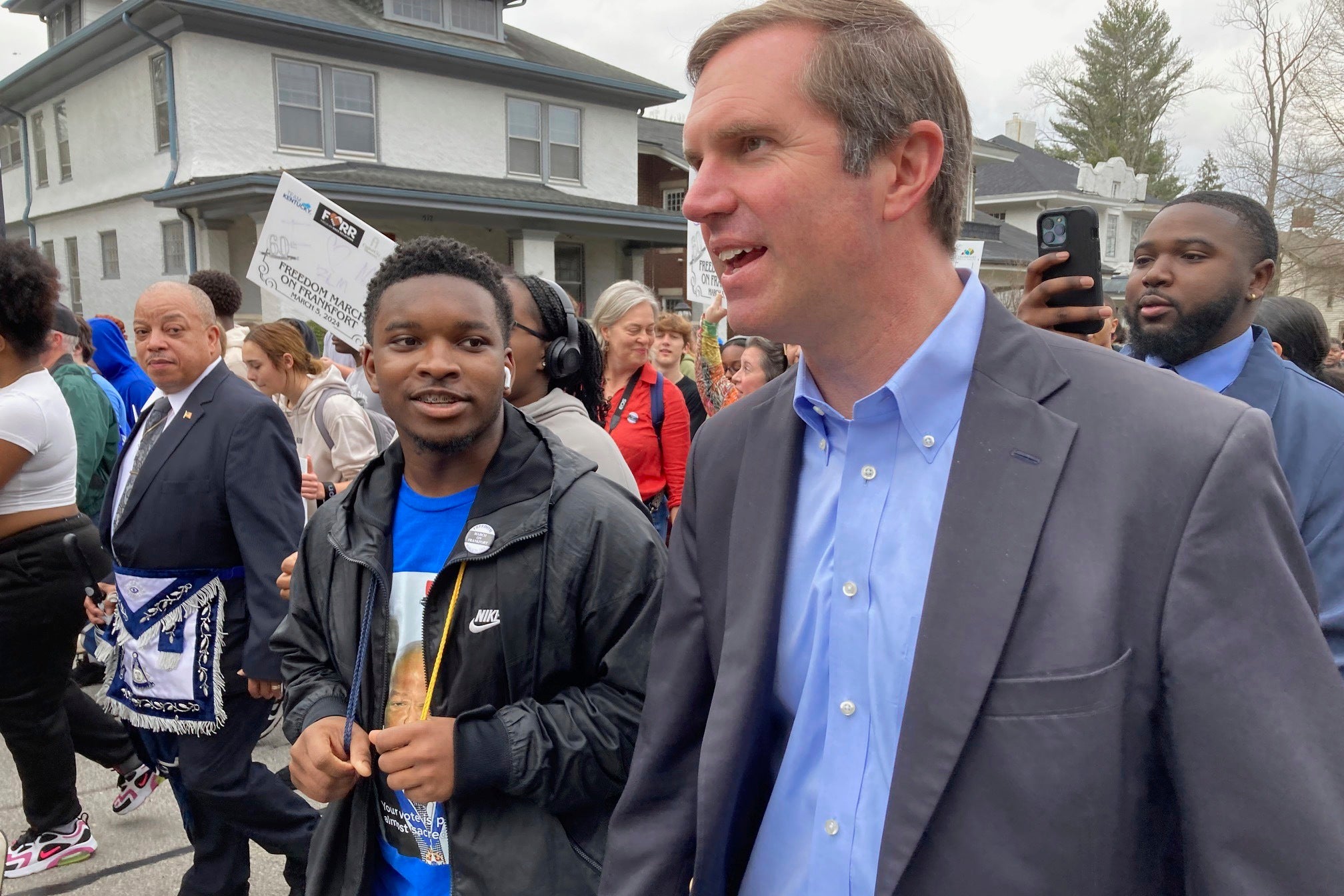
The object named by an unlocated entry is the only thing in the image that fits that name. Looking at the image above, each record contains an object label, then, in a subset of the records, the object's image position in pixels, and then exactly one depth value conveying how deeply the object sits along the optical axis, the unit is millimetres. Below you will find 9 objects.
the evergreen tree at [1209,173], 54844
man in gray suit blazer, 1074
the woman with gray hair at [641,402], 5559
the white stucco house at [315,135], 16344
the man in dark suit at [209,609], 3387
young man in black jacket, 1919
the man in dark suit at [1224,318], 2340
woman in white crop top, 3715
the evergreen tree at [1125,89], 44781
